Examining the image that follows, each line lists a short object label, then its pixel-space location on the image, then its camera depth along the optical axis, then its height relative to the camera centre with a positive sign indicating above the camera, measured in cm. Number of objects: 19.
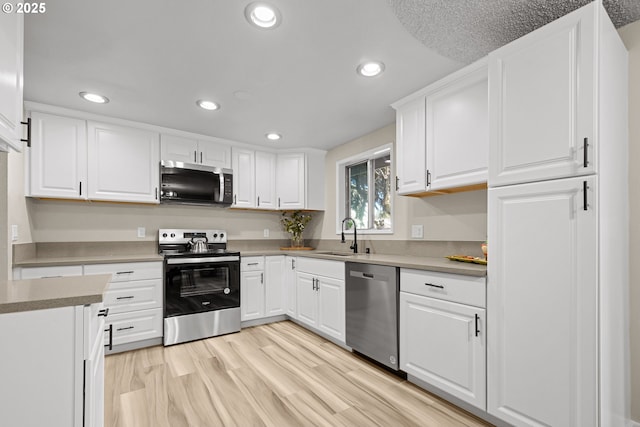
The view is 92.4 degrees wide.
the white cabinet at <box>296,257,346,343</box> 285 -83
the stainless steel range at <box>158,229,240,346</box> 303 -80
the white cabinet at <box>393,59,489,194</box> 208 +60
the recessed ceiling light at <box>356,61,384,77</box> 208 +101
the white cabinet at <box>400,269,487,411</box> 176 -75
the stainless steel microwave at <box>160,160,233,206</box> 335 +34
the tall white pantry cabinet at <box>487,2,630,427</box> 136 -6
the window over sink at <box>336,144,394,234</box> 339 +29
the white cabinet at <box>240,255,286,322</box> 351 -87
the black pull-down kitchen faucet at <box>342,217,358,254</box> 339 -34
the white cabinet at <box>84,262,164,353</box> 279 -83
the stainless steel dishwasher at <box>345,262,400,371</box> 229 -78
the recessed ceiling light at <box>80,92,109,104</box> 254 +98
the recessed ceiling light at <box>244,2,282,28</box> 156 +105
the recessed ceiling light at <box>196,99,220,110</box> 269 +97
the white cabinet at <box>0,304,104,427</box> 96 -51
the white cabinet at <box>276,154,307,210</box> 407 +44
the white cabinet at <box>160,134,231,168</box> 339 +72
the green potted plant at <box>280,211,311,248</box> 429 -15
